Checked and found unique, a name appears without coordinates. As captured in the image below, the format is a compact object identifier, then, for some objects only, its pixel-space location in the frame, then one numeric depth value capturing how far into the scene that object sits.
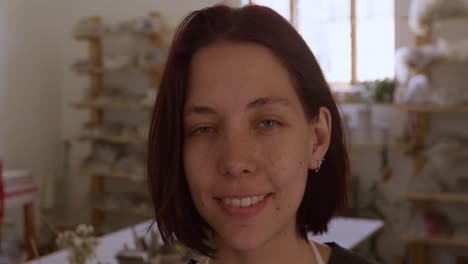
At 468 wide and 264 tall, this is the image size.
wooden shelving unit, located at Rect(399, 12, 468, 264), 4.10
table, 2.30
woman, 0.77
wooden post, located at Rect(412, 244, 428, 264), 4.37
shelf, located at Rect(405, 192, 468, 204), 4.09
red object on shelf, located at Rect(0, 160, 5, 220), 3.91
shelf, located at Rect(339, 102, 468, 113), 4.05
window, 4.74
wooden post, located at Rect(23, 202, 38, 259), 4.55
